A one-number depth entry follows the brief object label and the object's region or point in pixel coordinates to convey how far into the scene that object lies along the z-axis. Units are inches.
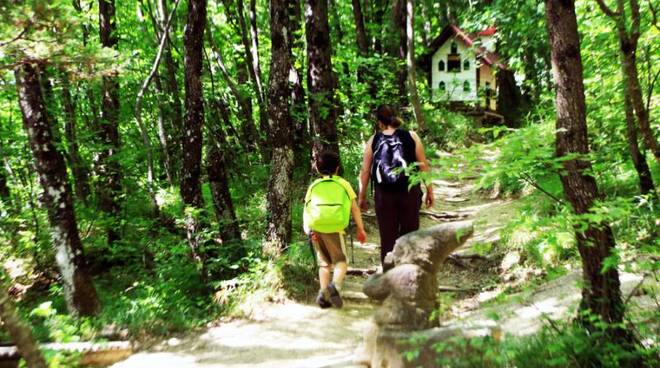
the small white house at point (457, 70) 1133.1
